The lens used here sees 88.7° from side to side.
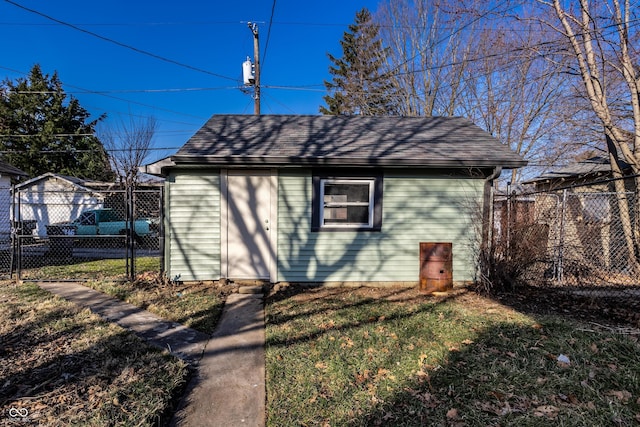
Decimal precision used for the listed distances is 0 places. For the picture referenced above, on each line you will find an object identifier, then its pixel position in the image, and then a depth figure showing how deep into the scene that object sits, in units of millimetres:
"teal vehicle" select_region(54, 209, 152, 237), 12609
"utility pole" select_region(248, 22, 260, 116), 13048
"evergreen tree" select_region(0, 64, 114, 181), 22203
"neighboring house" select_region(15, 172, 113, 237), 15625
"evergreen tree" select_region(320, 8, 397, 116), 20000
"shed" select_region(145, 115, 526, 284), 6191
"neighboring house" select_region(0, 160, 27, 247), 10789
